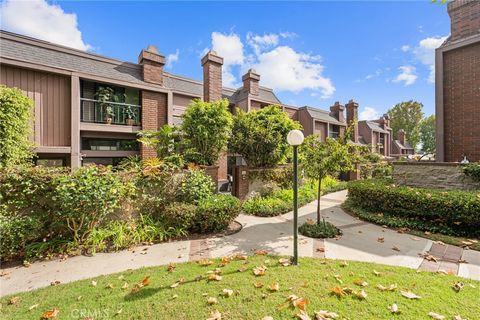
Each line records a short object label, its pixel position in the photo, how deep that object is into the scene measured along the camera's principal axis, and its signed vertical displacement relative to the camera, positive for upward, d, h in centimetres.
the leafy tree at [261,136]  930 +100
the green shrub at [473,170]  643 -38
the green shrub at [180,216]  540 -144
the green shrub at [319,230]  543 -189
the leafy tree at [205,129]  766 +112
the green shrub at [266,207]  753 -176
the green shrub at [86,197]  440 -79
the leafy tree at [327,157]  552 +4
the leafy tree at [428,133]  4253 +505
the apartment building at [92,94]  910 +330
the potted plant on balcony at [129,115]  1116 +238
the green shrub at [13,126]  671 +115
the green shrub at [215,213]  552 -143
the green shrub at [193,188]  607 -84
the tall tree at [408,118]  3828 +739
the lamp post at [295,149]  397 +19
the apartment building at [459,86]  789 +277
